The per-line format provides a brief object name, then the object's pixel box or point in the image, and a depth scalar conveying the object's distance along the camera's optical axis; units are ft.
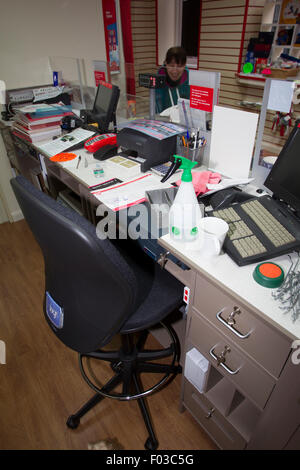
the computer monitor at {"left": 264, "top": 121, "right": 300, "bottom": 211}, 3.06
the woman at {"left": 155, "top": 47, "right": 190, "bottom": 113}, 4.70
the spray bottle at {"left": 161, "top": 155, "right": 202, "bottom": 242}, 2.90
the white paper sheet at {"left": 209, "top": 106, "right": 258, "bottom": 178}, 3.89
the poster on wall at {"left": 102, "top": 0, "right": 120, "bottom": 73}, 8.82
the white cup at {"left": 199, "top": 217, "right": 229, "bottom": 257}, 2.75
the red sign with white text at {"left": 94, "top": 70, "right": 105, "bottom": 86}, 6.88
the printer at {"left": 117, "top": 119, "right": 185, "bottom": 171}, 4.65
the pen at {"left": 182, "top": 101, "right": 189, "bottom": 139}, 4.75
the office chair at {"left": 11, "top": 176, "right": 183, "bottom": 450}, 2.22
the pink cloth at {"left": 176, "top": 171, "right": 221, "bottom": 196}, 3.79
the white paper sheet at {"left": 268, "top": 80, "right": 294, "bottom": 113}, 3.30
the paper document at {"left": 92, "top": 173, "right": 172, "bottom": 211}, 3.82
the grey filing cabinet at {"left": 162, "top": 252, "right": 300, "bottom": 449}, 2.41
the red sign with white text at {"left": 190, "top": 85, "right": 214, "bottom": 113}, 4.28
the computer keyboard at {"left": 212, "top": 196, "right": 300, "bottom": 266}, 2.67
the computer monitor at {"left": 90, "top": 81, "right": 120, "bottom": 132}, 5.81
